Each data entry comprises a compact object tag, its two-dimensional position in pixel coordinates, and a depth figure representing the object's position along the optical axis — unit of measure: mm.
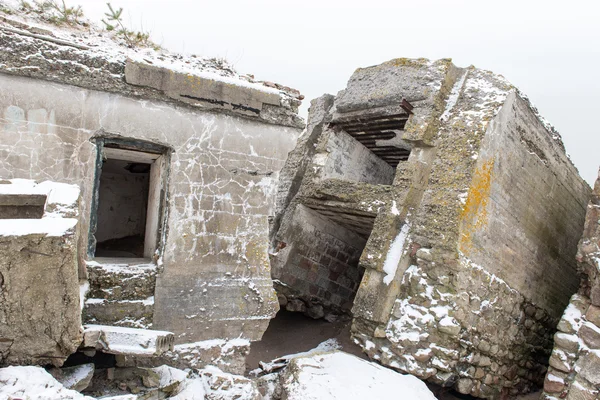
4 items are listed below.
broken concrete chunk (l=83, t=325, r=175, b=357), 2940
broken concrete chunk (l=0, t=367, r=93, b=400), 2371
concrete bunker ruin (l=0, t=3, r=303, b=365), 3344
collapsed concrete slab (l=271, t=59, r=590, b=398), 4773
